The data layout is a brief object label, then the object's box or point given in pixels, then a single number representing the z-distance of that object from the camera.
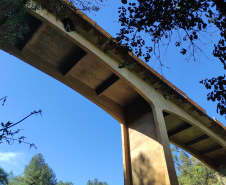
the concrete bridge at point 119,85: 10.88
